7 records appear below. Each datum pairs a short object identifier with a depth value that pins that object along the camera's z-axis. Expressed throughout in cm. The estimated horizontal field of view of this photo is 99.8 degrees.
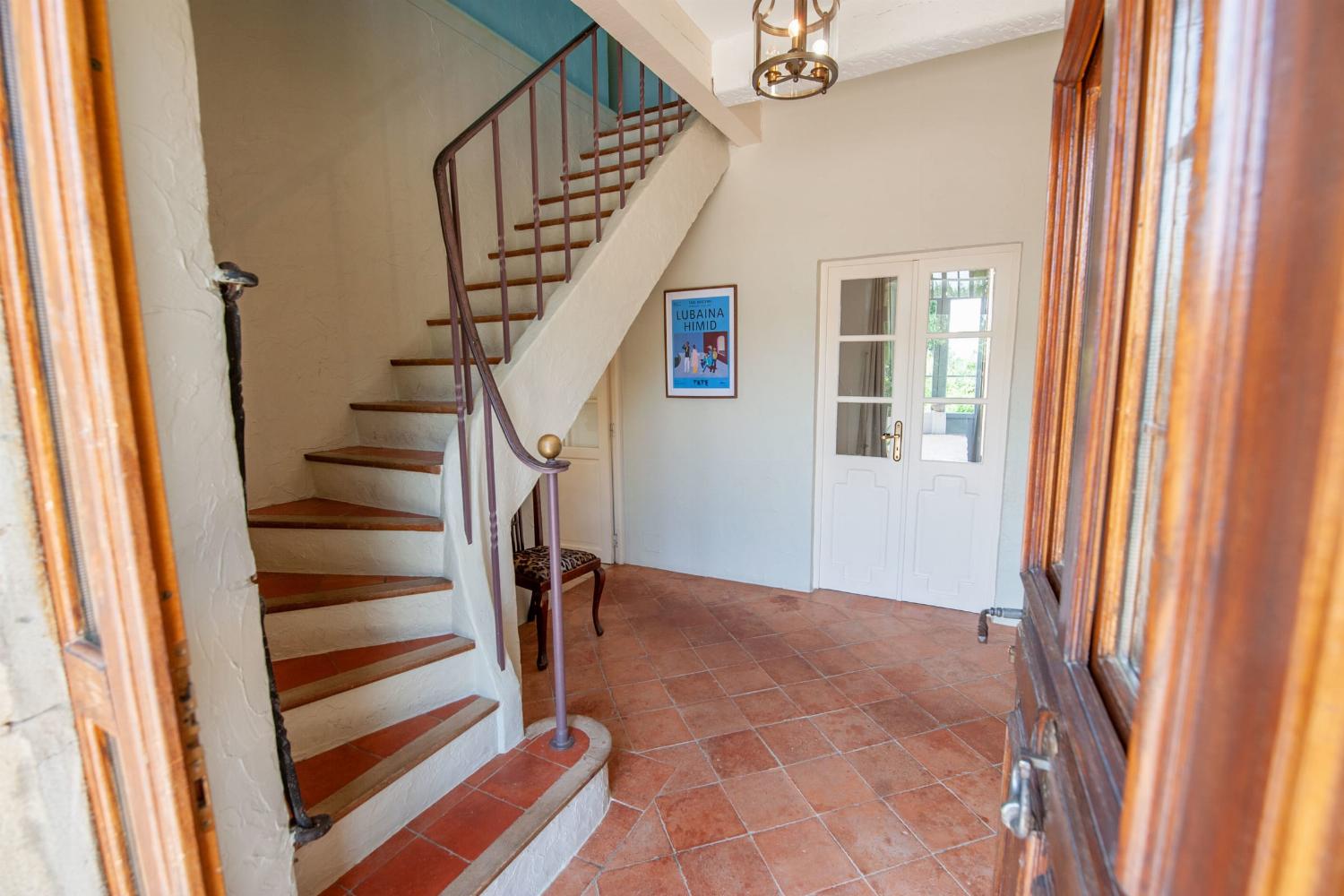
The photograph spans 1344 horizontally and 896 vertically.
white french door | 319
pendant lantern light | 178
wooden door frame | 64
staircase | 151
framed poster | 376
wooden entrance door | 24
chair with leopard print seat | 276
